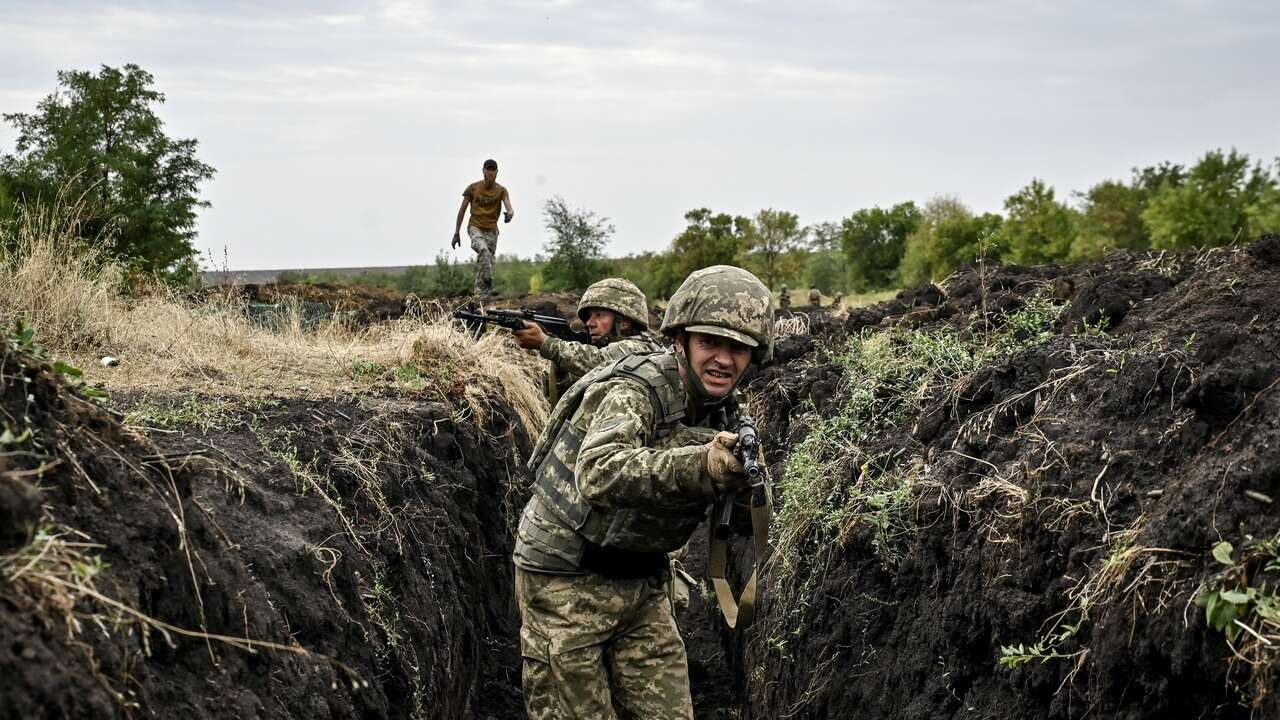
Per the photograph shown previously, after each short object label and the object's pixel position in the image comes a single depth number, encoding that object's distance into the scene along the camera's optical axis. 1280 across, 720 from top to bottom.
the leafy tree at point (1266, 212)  18.06
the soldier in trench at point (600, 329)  8.56
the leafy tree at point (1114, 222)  27.02
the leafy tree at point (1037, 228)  29.52
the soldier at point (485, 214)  17.97
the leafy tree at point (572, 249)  29.23
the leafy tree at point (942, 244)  33.66
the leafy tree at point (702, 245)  33.22
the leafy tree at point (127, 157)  20.72
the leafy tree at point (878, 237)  45.25
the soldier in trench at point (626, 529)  4.56
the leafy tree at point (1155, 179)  26.44
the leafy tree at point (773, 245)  34.12
